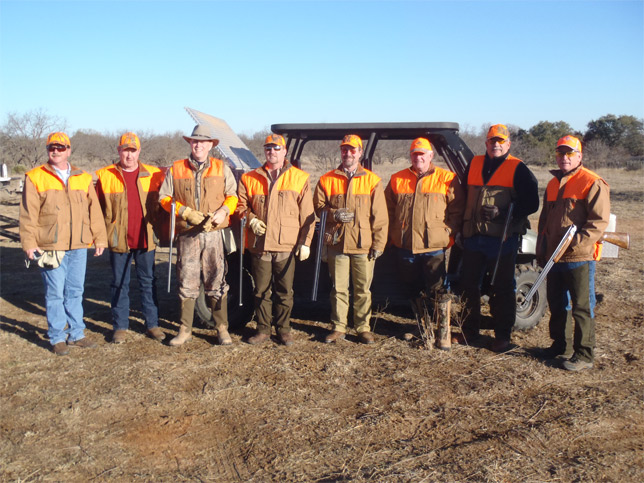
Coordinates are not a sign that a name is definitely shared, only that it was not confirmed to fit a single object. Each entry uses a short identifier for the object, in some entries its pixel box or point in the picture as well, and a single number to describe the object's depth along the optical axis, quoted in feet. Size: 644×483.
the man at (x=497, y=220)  15.07
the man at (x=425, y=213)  15.65
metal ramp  20.25
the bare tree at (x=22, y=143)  75.26
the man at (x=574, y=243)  13.96
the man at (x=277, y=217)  15.83
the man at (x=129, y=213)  16.15
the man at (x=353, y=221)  15.82
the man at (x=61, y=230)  15.21
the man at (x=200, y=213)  15.66
